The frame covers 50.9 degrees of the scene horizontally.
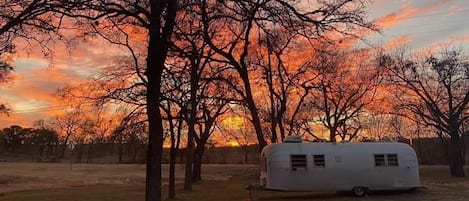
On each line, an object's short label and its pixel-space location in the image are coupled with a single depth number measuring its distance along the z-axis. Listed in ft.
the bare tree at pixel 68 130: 304.91
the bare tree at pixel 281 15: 40.29
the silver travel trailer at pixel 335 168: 72.54
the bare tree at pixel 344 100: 123.75
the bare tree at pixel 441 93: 136.26
